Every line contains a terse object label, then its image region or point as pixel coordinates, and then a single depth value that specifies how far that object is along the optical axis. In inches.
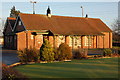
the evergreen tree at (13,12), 2735.5
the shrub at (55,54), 575.8
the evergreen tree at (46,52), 543.8
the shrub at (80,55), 629.6
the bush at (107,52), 704.4
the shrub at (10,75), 294.7
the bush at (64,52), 578.3
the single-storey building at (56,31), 1107.9
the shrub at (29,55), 532.3
